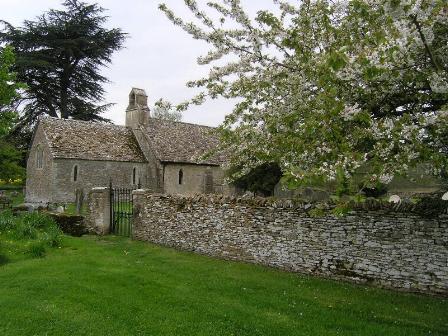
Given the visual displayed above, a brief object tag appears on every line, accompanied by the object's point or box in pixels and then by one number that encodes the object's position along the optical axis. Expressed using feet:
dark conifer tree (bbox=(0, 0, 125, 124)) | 141.65
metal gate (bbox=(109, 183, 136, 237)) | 53.71
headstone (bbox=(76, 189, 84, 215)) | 69.92
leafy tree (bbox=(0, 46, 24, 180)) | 58.49
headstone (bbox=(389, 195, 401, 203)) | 29.49
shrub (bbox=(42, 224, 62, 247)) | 43.07
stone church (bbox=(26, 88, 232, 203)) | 99.09
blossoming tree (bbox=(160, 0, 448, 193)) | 16.01
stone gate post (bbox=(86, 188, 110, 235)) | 54.24
